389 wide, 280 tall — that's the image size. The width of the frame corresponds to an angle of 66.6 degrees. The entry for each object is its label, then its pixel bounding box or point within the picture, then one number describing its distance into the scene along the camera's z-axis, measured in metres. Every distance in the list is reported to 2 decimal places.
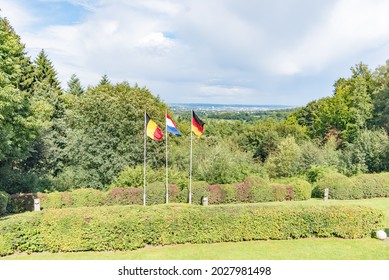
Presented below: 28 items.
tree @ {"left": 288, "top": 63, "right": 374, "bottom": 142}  31.75
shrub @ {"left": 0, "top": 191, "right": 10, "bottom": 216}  14.81
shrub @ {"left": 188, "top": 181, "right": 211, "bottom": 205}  17.86
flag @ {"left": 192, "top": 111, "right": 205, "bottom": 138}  15.77
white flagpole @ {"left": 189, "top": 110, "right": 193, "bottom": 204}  17.23
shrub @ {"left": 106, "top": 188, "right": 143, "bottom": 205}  17.31
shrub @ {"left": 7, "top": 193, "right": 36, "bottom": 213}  16.77
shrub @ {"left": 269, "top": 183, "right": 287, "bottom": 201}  18.50
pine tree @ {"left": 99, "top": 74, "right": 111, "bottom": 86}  43.38
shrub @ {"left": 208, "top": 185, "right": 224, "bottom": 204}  18.02
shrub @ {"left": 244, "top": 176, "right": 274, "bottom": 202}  18.20
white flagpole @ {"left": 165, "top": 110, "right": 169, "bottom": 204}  17.23
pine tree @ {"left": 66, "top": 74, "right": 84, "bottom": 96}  42.00
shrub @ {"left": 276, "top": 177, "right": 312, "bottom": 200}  18.78
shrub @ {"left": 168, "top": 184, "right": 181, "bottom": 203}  17.73
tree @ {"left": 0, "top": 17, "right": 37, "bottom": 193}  12.93
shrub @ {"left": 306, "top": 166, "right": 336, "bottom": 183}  22.05
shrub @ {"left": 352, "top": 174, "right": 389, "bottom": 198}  18.30
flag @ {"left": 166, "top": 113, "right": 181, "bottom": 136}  15.66
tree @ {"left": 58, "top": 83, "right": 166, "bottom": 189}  21.81
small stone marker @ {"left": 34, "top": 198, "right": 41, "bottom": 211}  16.31
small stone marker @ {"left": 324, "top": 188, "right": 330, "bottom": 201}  17.98
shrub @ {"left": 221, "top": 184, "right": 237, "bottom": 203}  18.09
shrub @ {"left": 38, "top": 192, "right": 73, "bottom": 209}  16.98
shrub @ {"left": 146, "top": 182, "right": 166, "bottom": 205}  17.47
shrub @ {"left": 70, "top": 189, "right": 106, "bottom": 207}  17.23
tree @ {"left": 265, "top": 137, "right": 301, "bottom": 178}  27.02
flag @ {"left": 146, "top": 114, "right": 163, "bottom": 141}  15.35
